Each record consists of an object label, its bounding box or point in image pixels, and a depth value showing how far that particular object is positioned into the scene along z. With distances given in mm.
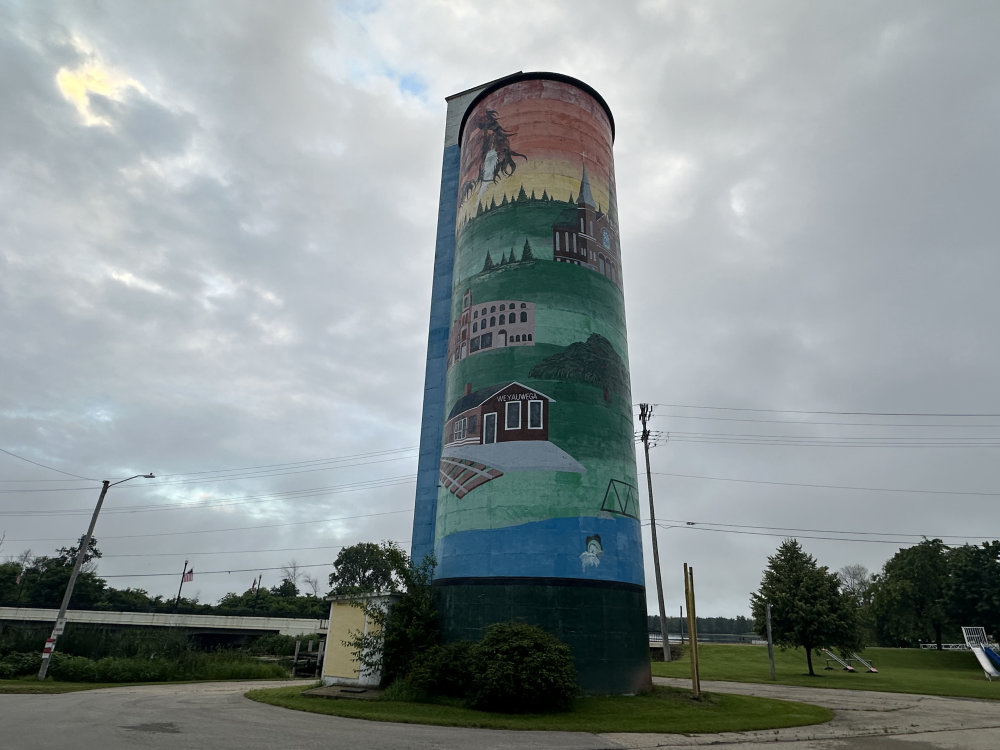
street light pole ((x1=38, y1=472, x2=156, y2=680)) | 34188
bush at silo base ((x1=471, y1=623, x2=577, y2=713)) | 21297
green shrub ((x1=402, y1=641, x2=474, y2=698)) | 24078
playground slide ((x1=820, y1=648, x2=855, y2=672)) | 52703
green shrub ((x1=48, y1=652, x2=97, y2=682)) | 36438
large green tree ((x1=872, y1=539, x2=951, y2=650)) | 70875
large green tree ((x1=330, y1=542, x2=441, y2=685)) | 26625
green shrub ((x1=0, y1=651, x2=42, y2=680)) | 35062
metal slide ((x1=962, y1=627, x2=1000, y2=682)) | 46744
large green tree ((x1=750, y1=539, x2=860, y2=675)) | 42625
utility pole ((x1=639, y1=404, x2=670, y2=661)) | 46688
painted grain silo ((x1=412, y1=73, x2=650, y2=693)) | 26891
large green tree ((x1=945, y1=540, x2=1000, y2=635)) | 60562
